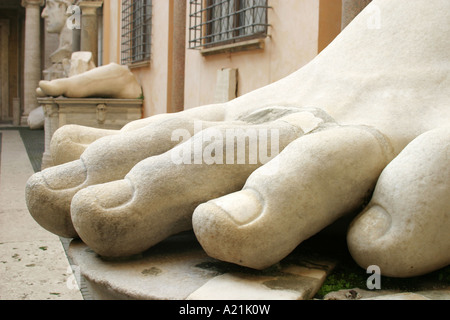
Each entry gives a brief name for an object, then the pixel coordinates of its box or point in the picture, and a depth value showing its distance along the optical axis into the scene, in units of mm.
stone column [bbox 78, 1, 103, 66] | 10695
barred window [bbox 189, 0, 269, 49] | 4617
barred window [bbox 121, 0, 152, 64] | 8328
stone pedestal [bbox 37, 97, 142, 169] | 6672
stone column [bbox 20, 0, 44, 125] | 15109
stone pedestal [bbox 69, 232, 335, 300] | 1351
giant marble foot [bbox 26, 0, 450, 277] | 1366
